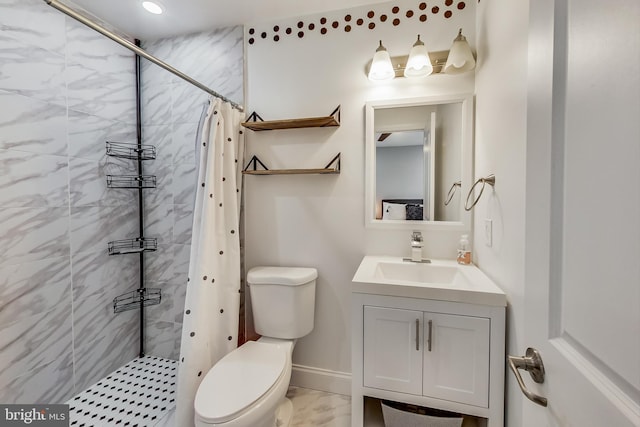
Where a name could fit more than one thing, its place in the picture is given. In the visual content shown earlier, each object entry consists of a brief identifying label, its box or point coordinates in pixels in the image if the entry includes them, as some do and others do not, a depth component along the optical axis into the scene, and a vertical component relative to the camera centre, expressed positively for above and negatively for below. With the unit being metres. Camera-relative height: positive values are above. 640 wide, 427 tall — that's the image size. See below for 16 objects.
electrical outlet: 1.28 -0.12
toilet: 1.10 -0.80
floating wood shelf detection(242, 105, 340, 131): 1.66 +0.55
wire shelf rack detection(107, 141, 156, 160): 1.89 +0.42
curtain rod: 1.00 +0.75
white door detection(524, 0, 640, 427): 0.34 +0.00
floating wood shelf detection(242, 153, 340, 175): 1.70 +0.24
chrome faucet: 1.59 -0.23
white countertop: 1.12 -0.36
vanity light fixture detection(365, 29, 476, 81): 1.44 +0.84
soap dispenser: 1.53 -0.25
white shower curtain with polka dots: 1.45 -0.33
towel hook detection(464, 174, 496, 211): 1.27 +0.12
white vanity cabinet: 1.12 -0.65
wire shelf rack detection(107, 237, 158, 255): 1.91 -0.29
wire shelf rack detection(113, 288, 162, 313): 1.96 -0.70
